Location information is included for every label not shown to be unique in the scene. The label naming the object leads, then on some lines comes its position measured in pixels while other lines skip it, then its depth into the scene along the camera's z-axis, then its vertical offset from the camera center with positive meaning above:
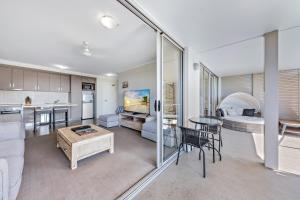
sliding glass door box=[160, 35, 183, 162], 2.18 +0.08
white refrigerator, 6.45 -0.26
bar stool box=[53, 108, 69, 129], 5.04 -0.55
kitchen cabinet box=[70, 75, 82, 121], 5.93 +0.15
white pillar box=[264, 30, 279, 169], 2.03 -0.02
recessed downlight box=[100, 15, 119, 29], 1.98 +1.29
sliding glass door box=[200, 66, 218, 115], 4.36 +0.32
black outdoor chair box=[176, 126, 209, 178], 2.00 -0.64
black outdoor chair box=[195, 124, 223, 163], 3.00 -0.70
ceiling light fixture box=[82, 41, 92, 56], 2.96 +1.29
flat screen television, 4.53 -0.06
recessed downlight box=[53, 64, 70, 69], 4.92 +1.35
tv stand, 4.19 -0.73
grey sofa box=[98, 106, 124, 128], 4.62 -0.80
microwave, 6.40 +0.69
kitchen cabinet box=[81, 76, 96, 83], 6.35 +1.03
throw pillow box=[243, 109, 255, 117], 5.43 -0.54
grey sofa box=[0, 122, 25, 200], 1.06 -0.73
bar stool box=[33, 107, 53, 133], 4.49 -0.51
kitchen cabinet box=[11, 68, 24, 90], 4.48 +0.73
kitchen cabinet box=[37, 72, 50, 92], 5.05 +0.72
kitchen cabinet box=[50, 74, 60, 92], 5.33 +0.72
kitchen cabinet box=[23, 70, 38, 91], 4.74 +0.73
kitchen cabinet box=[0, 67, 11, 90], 4.26 +0.72
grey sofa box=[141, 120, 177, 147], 2.46 -0.81
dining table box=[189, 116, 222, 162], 2.34 -0.64
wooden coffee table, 2.09 -0.83
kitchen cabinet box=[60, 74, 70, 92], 5.62 +0.75
